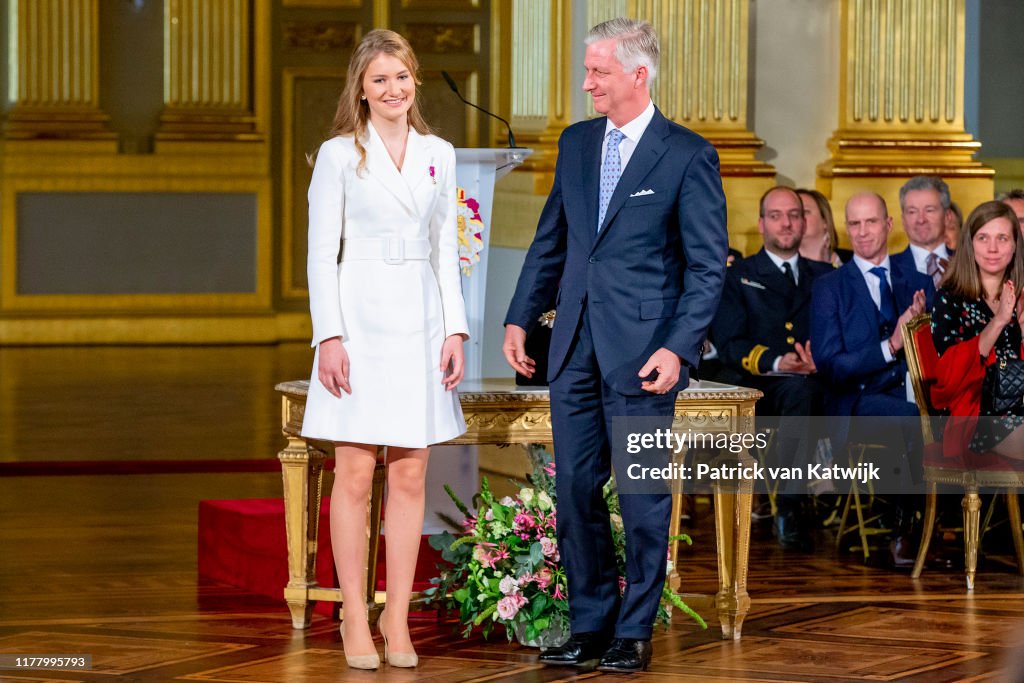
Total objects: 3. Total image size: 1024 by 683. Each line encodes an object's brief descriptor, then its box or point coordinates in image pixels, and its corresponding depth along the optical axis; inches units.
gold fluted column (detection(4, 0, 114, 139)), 1031.0
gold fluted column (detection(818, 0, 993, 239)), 576.7
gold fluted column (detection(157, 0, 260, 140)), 1048.2
